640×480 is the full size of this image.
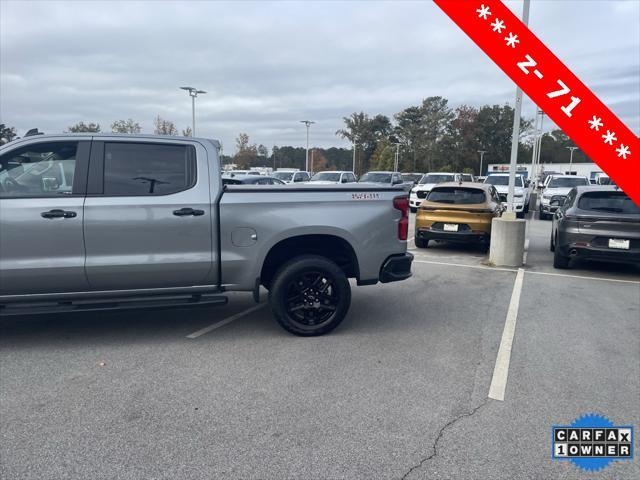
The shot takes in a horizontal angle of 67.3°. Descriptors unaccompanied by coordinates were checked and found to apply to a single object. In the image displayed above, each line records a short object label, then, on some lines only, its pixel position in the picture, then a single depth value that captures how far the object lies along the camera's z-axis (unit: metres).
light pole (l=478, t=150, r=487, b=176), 88.50
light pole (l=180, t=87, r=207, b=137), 33.25
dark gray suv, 8.02
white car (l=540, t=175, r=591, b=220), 19.11
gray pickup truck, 4.43
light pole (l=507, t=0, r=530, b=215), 8.98
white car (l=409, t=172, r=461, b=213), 20.74
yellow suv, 10.49
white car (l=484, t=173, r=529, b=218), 18.16
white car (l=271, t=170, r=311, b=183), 32.09
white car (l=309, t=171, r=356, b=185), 24.66
